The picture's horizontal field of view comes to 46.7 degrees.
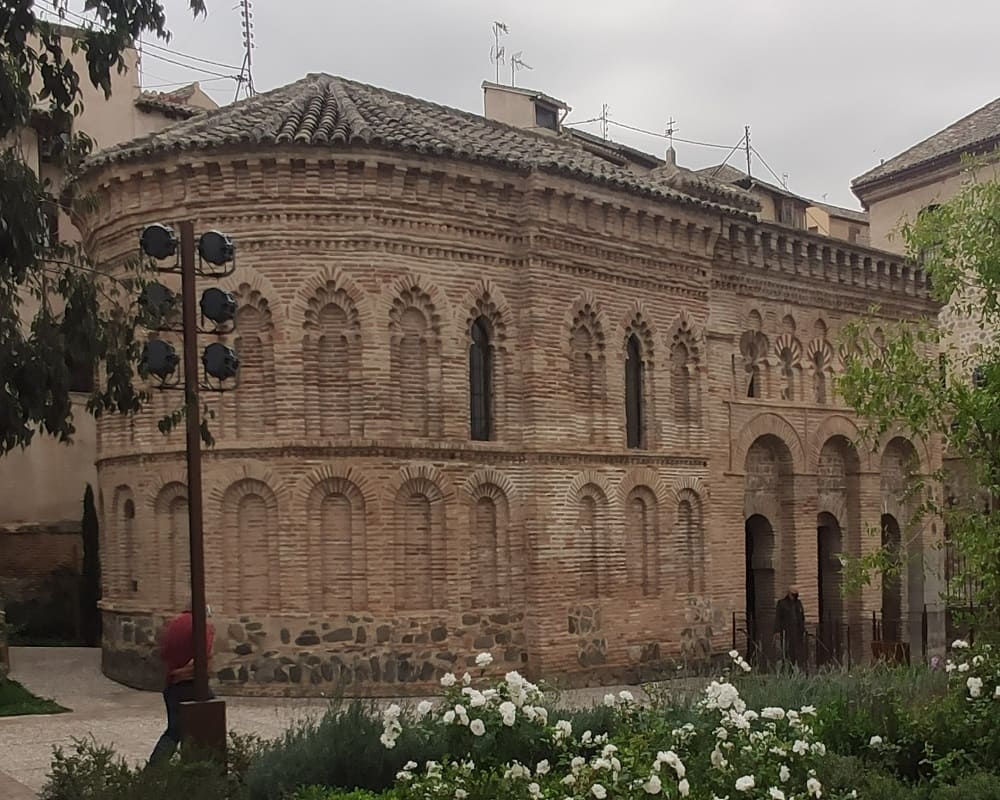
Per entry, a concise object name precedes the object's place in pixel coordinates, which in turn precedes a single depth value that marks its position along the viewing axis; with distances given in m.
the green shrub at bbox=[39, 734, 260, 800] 7.14
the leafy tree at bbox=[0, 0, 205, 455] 7.59
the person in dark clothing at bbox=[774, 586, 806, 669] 17.88
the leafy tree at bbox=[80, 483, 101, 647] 20.03
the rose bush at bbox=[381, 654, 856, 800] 6.26
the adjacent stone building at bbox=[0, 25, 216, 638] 20.53
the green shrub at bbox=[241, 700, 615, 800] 7.34
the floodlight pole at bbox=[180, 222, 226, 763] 8.21
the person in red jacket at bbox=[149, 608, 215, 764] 8.69
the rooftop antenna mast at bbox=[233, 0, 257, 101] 27.55
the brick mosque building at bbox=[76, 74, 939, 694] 13.96
